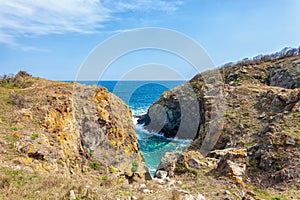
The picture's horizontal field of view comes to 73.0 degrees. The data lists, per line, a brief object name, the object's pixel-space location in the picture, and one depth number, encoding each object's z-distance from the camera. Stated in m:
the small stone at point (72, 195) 5.50
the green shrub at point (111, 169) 12.82
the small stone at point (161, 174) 10.16
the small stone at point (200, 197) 7.27
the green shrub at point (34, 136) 10.30
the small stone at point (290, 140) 11.13
